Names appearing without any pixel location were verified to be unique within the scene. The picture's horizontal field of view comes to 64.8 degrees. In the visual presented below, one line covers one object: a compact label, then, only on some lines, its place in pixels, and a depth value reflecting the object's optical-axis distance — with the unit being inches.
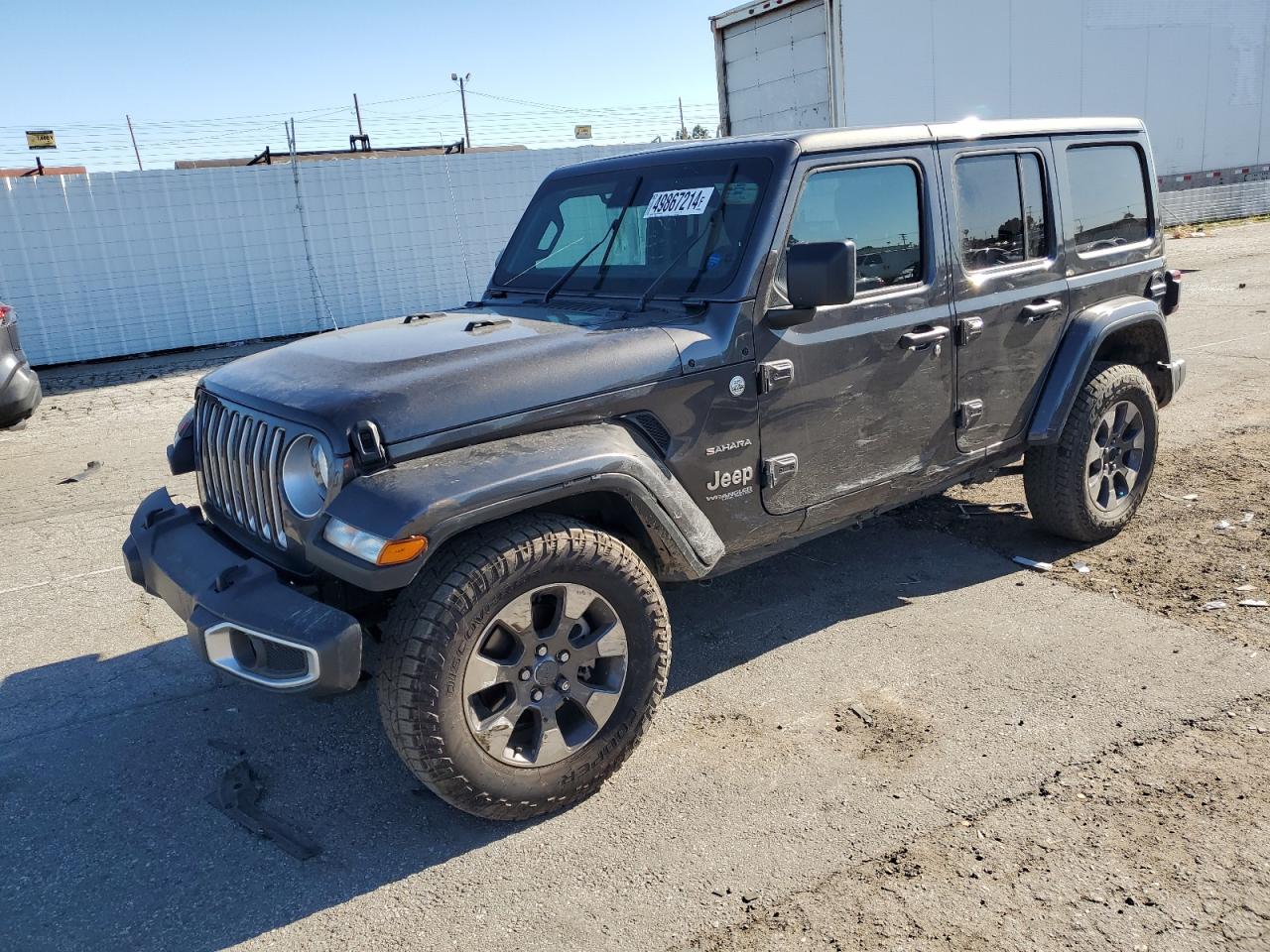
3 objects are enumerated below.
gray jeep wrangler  111.9
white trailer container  497.0
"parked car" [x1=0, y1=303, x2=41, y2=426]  292.2
